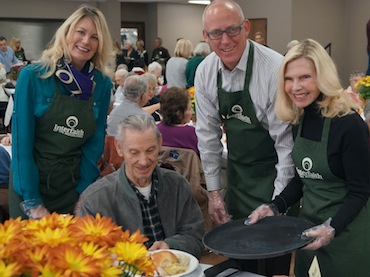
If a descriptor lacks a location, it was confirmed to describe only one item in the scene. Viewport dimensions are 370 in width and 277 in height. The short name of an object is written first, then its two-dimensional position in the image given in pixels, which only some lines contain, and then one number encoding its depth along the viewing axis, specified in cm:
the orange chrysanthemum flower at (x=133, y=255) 101
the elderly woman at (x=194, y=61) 770
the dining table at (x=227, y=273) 186
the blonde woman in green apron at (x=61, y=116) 245
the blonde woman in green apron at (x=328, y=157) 203
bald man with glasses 236
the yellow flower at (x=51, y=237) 98
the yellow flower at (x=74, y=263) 86
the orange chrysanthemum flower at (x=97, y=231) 102
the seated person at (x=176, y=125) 400
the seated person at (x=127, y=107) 394
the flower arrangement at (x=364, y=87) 463
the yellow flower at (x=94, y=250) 93
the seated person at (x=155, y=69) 830
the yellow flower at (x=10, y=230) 99
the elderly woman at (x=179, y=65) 798
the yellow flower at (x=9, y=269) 87
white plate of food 179
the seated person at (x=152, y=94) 542
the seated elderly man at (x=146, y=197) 224
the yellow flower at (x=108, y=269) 92
